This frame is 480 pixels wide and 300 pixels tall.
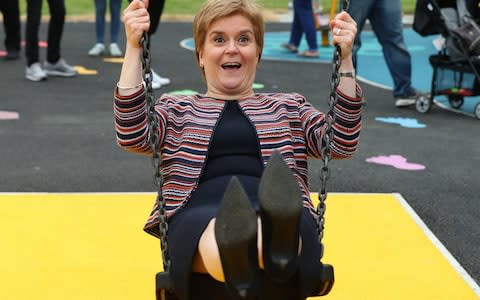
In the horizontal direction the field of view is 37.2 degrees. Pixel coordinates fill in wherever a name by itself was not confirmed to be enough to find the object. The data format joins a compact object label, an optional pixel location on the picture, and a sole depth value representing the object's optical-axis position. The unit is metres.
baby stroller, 5.58
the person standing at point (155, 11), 6.10
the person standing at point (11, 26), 8.15
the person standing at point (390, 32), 5.91
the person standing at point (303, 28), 9.04
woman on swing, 1.69
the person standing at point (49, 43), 6.58
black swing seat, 1.81
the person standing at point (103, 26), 8.52
